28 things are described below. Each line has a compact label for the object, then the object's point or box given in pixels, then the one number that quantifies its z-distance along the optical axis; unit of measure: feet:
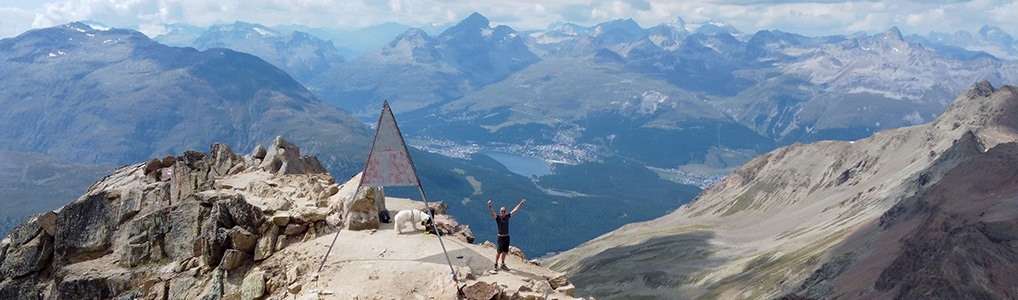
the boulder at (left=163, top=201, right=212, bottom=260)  122.52
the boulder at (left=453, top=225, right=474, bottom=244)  113.11
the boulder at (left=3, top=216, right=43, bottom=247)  141.59
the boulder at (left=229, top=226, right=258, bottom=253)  108.68
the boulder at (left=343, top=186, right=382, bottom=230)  110.63
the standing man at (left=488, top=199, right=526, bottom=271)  93.48
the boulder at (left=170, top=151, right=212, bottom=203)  146.00
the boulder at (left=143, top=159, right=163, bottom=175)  157.82
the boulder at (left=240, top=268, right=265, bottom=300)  98.62
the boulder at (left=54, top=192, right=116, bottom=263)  134.72
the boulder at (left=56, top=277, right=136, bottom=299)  122.62
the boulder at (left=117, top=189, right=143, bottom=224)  139.85
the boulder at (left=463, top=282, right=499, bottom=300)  81.41
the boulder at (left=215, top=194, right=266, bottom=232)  112.57
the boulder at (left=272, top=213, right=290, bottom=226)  111.14
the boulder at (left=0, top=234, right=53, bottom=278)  134.92
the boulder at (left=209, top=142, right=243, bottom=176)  160.72
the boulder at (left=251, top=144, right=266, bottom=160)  172.80
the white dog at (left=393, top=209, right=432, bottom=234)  108.37
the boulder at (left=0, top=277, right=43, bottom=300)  132.36
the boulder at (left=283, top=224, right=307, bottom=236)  110.32
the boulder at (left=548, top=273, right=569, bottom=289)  89.63
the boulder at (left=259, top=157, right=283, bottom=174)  159.22
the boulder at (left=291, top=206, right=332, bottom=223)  111.86
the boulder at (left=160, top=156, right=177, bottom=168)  161.50
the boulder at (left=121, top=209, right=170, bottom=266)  125.80
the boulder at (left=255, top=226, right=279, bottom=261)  107.65
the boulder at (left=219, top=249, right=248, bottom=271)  107.34
